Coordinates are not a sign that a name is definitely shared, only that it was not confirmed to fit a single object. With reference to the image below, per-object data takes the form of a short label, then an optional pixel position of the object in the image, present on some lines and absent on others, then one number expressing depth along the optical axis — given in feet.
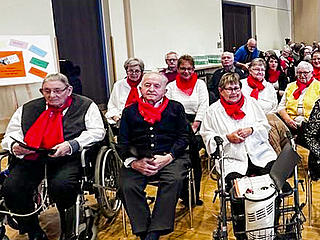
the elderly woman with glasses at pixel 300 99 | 10.14
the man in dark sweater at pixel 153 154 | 7.03
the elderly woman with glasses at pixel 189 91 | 10.52
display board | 14.15
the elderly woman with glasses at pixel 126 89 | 10.89
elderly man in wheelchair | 7.21
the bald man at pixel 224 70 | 12.85
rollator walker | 5.84
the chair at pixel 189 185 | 7.59
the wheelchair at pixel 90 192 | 6.98
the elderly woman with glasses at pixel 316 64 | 13.28
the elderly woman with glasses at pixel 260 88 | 10.89
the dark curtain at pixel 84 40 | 17.40
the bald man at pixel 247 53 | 19.44
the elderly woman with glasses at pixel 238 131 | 7.68
